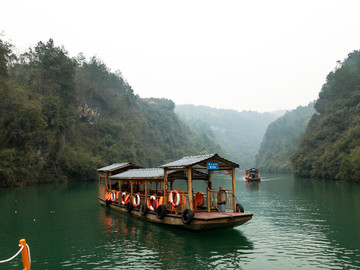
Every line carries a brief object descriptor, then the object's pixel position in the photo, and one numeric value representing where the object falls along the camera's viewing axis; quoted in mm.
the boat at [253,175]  59794
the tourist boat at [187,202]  14197
